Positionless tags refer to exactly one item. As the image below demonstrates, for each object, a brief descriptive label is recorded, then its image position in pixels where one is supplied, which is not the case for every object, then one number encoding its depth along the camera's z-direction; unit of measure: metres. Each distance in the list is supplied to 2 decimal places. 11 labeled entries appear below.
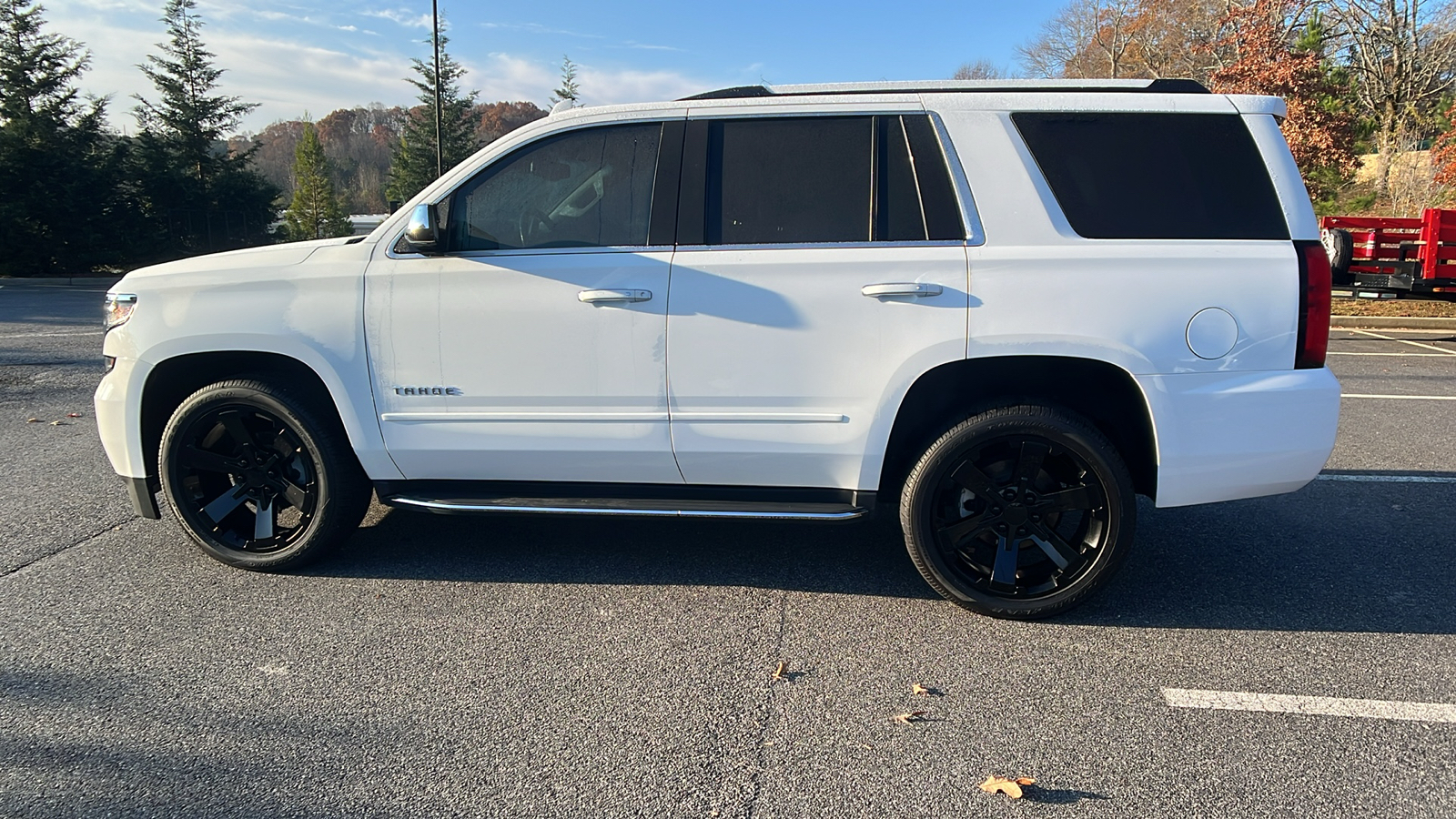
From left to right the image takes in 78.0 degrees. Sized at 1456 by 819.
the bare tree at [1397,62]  25.34
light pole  25.05
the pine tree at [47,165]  21.31
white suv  3.22
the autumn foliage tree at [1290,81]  16.45
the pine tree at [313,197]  34.06
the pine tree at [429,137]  35.53
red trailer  12.66
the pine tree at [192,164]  24.91
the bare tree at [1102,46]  32.94
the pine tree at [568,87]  43.06
